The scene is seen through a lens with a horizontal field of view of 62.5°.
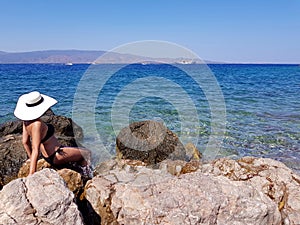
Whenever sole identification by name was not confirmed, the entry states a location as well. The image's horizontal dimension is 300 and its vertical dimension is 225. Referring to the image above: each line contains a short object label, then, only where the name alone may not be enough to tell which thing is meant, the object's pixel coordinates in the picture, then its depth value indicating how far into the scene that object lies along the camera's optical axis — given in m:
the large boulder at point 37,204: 2.86
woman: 4.12
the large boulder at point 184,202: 3.38
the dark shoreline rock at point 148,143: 6.60
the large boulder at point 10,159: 5.67
